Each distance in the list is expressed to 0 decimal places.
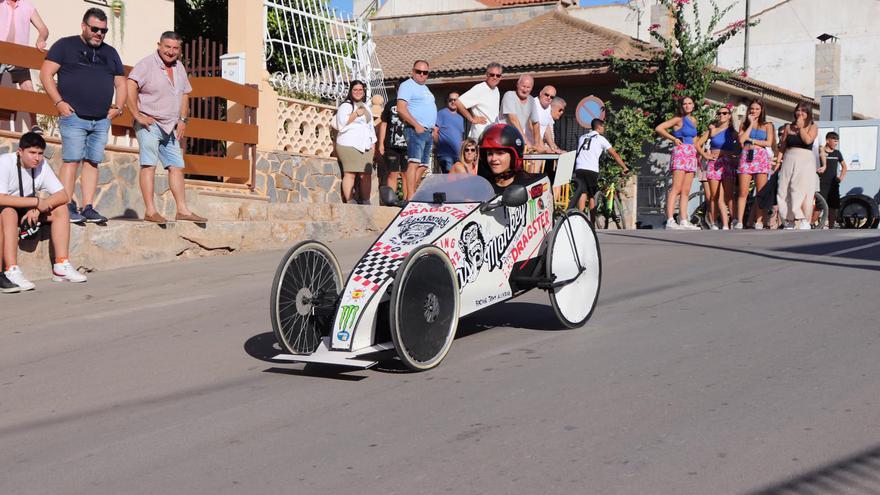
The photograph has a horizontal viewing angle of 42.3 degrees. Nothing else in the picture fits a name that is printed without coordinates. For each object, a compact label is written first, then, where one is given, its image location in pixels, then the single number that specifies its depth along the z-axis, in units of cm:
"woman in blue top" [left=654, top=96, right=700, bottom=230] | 1761
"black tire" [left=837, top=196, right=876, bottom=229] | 2108
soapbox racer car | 657
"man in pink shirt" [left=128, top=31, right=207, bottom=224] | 1225
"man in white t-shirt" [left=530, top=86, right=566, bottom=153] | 1735
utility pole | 3977
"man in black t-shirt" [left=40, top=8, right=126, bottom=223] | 1145
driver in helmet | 831
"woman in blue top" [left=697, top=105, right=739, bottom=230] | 1788
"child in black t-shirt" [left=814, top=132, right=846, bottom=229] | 1944
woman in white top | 1683
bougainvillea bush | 2578
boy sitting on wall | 1035
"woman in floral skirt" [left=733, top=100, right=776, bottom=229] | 1761
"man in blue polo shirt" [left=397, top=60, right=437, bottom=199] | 1617
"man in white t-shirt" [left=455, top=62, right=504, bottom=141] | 1655
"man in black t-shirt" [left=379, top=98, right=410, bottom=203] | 1678
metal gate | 1767
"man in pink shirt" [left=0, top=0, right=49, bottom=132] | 1286
